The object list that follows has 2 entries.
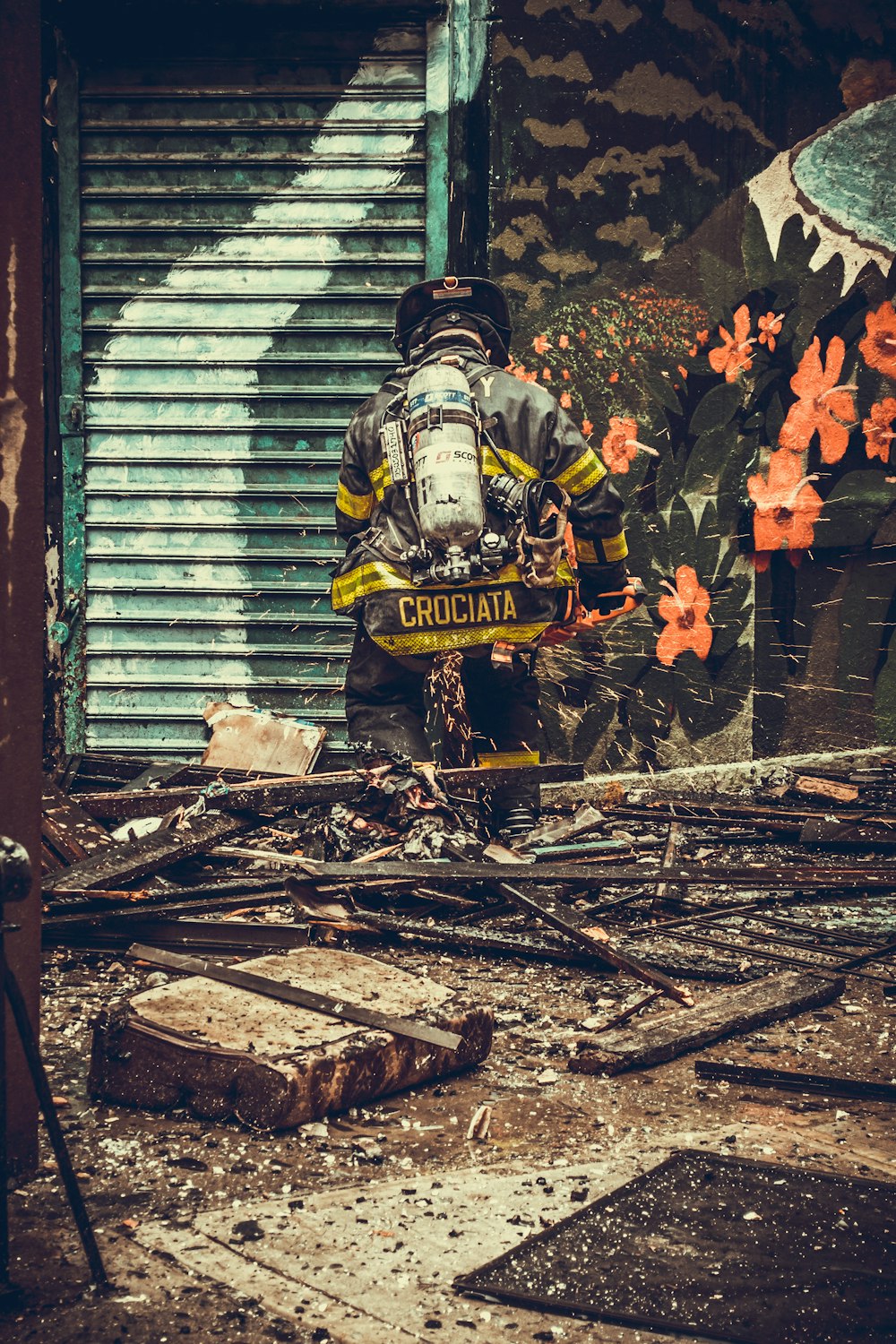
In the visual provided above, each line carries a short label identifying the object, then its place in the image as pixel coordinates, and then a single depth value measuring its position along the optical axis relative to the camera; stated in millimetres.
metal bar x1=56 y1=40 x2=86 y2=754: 6758
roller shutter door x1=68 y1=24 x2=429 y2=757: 6719
